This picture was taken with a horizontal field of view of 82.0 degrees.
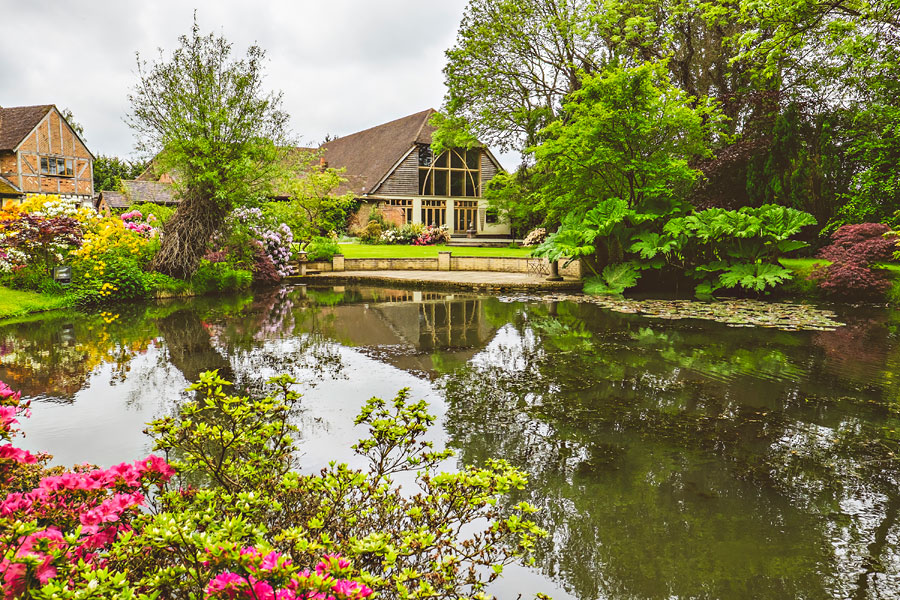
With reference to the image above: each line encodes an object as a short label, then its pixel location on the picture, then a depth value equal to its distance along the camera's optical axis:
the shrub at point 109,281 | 11.43
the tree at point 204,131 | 12.37
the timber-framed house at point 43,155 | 29.38
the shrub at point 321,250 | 17.61
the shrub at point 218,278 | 13.34
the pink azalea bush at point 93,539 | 1.38
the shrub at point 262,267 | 14.84
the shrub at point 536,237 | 22.98
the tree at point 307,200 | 14.37
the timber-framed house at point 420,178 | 32.28
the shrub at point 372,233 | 28.16
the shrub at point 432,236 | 27.36
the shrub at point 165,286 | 12.35
